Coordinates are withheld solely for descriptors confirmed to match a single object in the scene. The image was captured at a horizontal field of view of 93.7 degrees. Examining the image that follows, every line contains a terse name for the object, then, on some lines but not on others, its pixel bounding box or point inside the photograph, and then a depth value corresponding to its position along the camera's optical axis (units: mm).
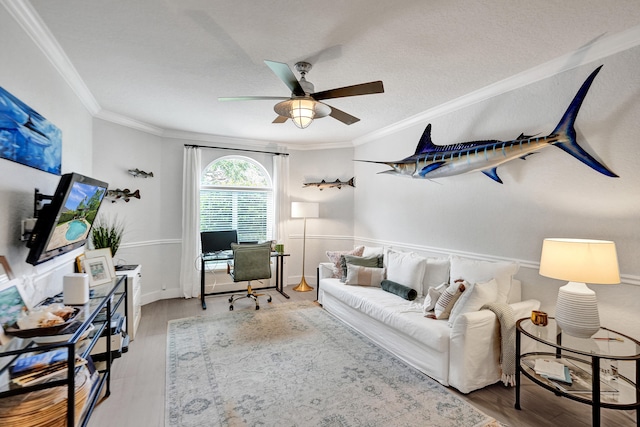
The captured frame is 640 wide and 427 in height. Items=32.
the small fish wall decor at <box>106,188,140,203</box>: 3943
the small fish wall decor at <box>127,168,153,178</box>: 4193
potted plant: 3510
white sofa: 2260
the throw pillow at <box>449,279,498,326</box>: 2371
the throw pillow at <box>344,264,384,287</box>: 3732
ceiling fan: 2097
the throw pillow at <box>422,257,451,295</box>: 3230
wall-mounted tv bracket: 1970
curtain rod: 4767
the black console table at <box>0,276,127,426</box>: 1243
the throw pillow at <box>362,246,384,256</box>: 4098
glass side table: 1726
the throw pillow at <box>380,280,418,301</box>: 3213
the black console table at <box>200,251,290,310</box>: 4301
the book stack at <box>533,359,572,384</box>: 1947
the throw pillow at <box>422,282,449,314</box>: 2756
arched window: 5047
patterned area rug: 2014
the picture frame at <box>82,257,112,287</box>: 2812
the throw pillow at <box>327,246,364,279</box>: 4149
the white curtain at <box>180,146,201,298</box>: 4707
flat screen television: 1928
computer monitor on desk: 4590
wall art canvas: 1759
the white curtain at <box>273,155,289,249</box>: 5336
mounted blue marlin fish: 2334
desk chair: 4062
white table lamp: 1891
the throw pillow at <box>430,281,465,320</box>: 2602
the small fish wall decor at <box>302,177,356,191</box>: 5281
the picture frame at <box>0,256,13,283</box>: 1713
